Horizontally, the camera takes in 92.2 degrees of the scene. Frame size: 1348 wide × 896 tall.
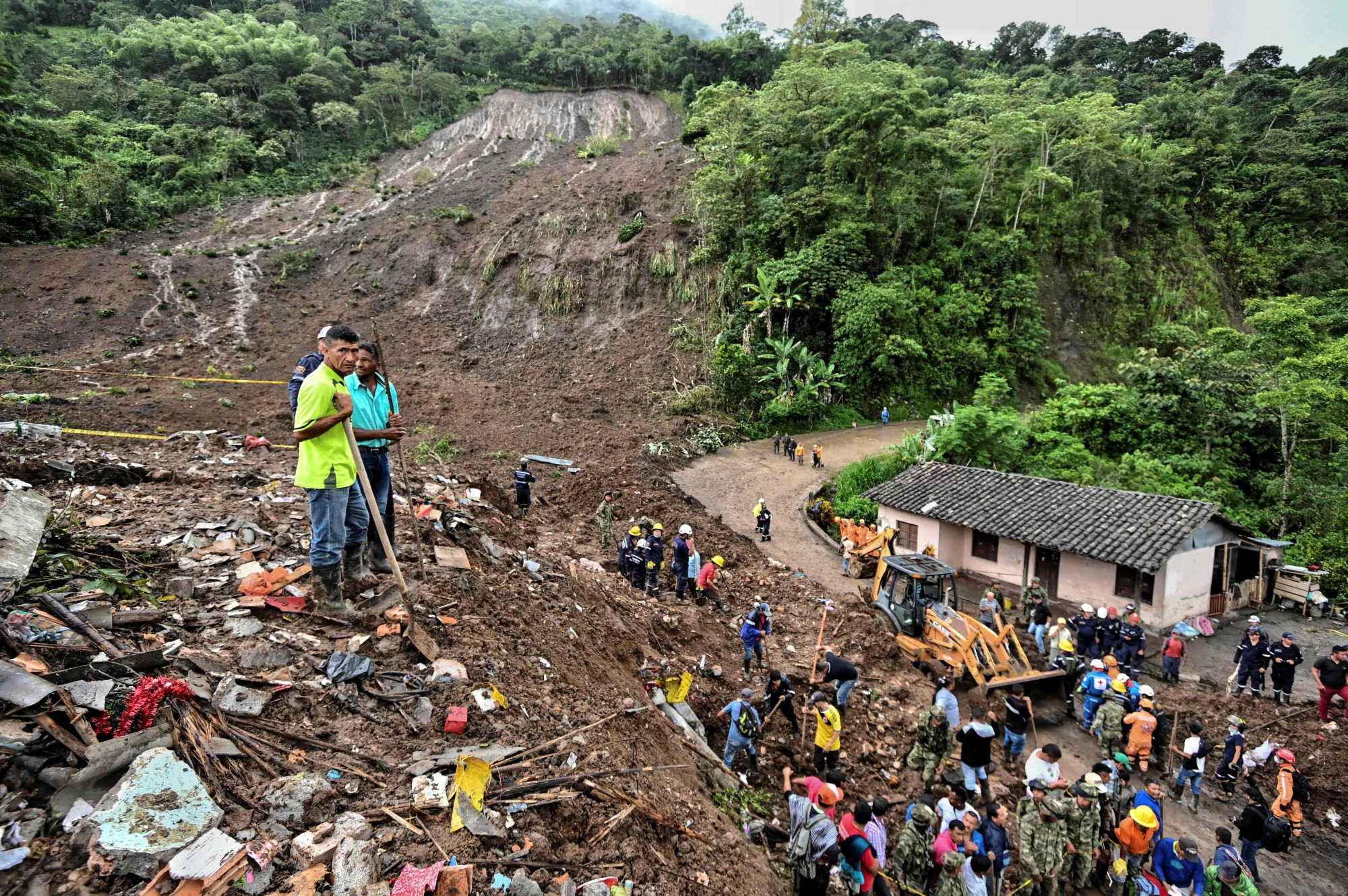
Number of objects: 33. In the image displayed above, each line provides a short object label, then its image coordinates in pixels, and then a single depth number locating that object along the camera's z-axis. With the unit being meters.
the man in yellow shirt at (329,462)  4.61
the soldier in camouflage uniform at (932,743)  7.60
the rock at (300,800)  3.23
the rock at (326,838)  3.04
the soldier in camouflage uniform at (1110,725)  8.31
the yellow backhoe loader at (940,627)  10.09
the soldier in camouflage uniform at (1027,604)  13.50
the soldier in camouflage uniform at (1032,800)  6.16
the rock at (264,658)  4.28
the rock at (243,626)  4.60
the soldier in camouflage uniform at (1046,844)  5.99
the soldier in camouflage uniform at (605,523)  13.51
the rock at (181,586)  4.96
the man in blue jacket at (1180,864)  5.94
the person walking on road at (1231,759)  8.36
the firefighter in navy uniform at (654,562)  11.62
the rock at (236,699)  3.76
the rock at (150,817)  2.70
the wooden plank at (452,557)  6.63
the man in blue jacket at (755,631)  9.44
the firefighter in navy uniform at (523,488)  13.81
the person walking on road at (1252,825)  6.73
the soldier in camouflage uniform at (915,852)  5.75
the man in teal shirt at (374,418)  5.13
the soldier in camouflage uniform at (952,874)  5.41
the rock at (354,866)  2.97
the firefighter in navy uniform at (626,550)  11.71
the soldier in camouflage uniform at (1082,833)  6.17
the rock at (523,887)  3.24
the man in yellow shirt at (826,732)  7.22
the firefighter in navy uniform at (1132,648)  10.85
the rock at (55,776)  2.90
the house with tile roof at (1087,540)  13.34
